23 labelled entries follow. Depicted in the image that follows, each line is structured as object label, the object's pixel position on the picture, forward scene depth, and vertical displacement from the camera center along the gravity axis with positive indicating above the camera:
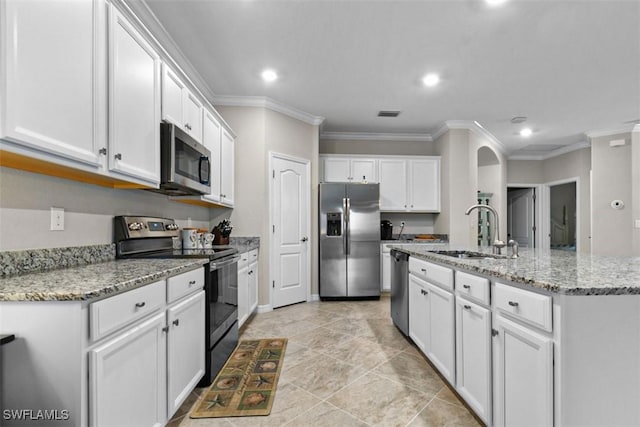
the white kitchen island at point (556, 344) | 1.13 -0.50
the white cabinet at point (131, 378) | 1.10 -0.65
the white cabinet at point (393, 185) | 5.33 +0.52
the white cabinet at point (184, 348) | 1.62 -0.75
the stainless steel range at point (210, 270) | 2.13 -0.41
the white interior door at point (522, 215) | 7.16 +0.01
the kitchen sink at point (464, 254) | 2.44 -0.31
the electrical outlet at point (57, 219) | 1.63 -0.02
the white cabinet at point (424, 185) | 5.35 +0.52
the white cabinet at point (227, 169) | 3.47 +0.54
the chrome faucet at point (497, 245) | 2.33 -0.22
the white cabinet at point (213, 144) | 3.03 +0.72
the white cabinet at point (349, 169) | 5.20 +0.77
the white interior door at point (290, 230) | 4.12 -0.19
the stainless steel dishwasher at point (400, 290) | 2.92 -0.73
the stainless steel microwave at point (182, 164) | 2.13 +0.39
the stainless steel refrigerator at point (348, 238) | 4.57 -0.32
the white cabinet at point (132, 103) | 1.62 +0.65
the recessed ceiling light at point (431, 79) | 3.46 +1.53
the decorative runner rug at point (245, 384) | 1.88 -1.16
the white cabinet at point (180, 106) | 2.19 +0.86
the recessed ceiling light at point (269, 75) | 3.36 +1.52
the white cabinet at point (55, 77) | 1.09 +0.55
